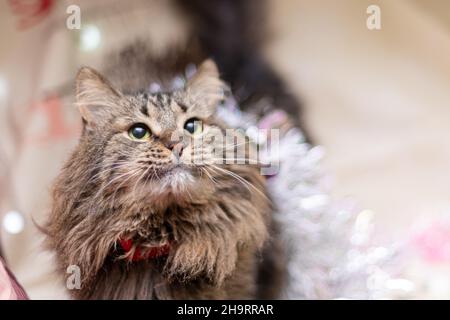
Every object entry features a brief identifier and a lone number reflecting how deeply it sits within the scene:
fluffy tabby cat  0.68
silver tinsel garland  0.72
